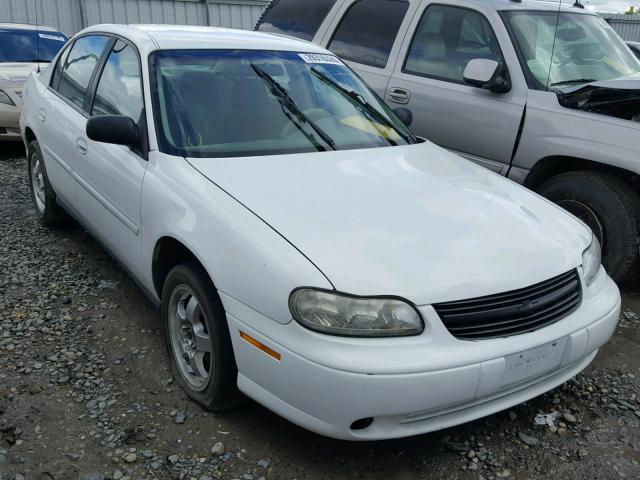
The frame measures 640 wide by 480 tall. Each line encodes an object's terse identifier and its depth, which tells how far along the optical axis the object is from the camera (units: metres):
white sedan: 2.25
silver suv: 4.11
